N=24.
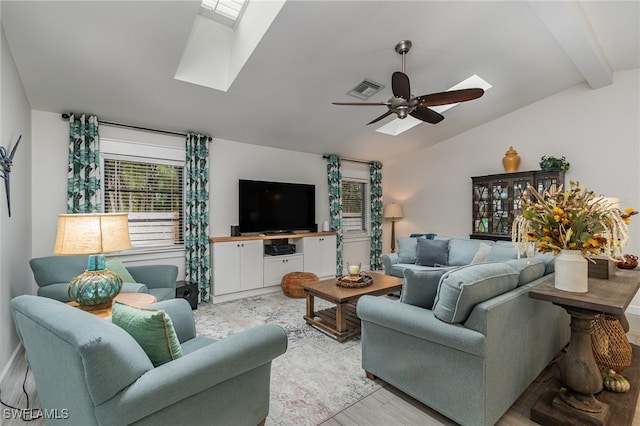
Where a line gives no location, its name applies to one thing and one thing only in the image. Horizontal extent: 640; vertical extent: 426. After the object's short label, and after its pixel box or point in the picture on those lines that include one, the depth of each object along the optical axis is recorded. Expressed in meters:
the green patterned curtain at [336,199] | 5.80
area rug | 1.97
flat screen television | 4.66
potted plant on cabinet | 4.16
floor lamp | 6.37
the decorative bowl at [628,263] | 2.59
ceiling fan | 2.65
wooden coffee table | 2.98
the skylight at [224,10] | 2.83
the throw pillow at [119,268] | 2.90
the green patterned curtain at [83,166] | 3.41
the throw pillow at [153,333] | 1.30
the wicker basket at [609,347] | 2.16
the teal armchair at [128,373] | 1.04
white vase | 1.73
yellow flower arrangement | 1.69
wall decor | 2.08
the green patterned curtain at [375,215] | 6.52
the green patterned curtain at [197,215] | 4.18
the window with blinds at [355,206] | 6.37
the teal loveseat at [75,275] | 2.54
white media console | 4.30
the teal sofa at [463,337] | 1.64
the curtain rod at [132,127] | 3.41
